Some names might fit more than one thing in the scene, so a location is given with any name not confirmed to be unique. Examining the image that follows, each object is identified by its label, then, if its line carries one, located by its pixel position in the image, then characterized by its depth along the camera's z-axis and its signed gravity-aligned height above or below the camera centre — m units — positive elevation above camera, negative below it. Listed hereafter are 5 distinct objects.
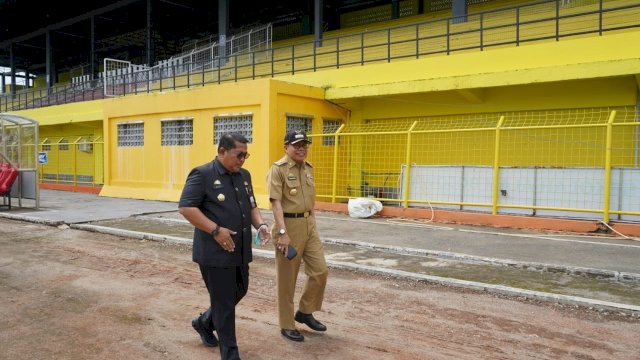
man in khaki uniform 4.29 -0.62
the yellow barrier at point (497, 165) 9.98 -0.06
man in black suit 3.54 -0.48
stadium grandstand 10.73 +1.13
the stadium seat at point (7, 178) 13.19 -0.57
